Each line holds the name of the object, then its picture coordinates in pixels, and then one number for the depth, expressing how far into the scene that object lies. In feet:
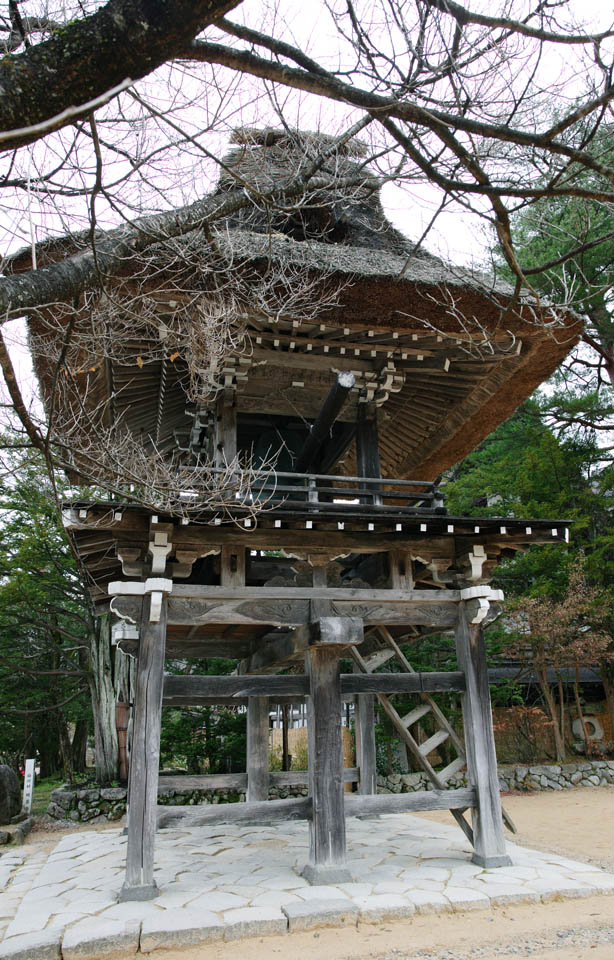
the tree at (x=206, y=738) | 45.50
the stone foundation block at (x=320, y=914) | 15.94
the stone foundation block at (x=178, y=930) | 14.84
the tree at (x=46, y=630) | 45.03
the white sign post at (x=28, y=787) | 40.57
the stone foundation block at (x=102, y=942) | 14.39
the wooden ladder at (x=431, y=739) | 20.76
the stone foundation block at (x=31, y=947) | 14.23
